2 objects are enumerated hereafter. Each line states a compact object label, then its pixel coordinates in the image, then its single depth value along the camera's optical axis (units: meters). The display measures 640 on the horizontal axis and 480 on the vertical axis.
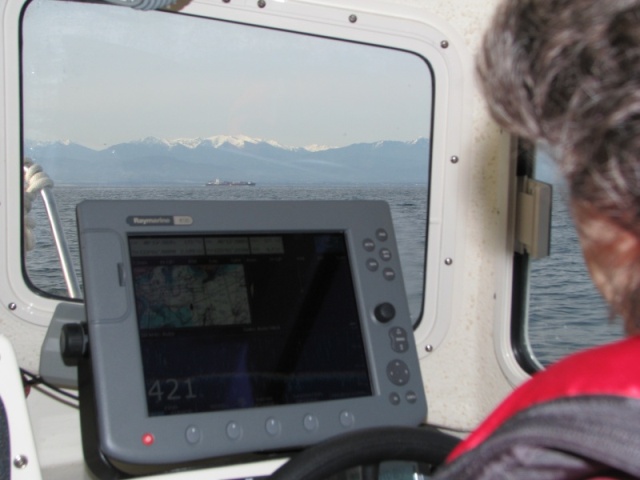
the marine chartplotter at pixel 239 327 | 1.34
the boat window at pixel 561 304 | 1.71
